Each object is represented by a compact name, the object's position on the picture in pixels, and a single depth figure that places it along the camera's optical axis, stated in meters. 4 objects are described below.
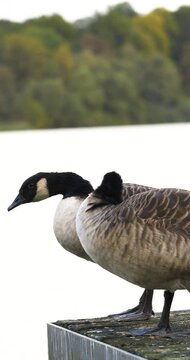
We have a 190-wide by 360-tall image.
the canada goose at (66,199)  12.84
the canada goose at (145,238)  10.39
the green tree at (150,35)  123.37
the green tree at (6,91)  105.36
